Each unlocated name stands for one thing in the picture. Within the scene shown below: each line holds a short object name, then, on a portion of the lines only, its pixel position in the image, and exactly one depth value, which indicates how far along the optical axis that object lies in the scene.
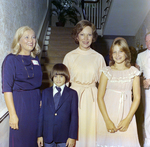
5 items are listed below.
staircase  3.02
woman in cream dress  1.67
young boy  1.51
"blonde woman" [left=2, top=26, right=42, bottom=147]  1.38
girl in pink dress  1.49
